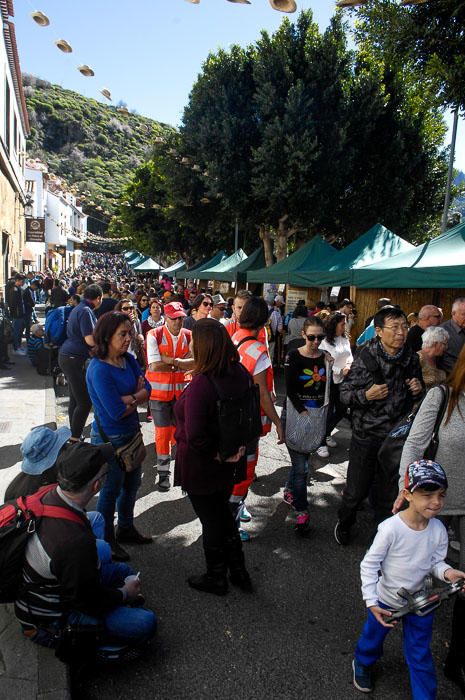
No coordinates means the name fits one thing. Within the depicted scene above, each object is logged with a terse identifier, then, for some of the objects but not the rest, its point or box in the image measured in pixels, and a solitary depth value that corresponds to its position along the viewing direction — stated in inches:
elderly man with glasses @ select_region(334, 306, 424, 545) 135.3
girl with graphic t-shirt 157.4
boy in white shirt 89.2
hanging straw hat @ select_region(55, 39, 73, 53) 322.7
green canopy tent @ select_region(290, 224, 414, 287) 378.9
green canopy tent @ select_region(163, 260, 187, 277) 1026.9
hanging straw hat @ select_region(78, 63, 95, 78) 346.4
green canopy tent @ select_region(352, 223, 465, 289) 268.5
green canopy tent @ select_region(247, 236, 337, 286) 436.1
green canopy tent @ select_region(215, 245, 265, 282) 596.1
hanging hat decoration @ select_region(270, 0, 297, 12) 211.2
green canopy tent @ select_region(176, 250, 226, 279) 763.9
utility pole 490.9
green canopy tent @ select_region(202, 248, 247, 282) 644.9
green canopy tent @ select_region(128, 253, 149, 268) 1854.1
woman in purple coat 112.8
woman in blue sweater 133.3
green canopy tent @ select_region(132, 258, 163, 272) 1503.7
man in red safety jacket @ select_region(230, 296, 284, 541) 148.7
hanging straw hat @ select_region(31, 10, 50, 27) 306.4
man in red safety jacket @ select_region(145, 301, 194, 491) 188.4
